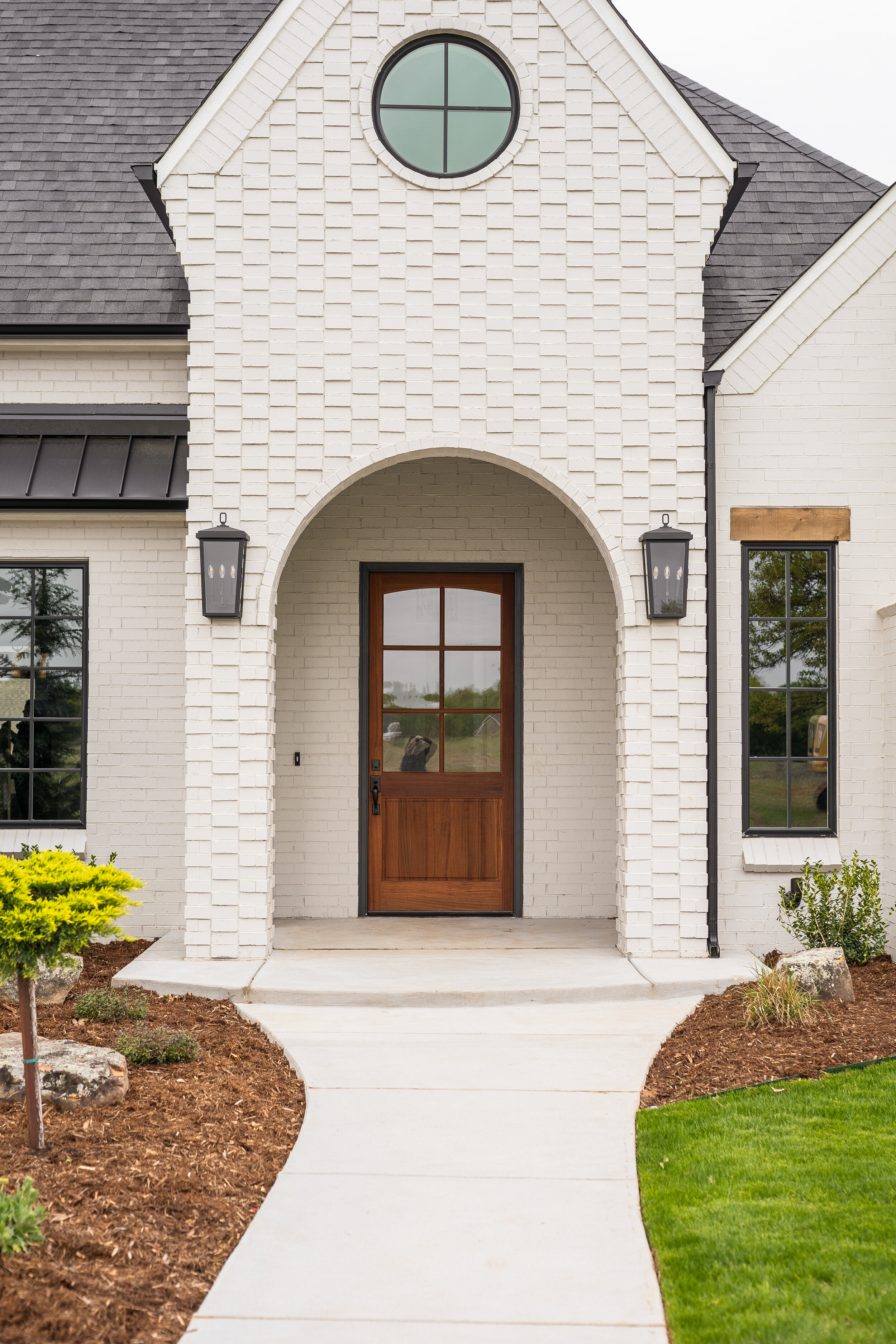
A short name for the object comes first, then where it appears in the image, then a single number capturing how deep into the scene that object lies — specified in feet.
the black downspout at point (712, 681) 23.32
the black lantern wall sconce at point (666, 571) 22.82
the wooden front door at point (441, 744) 27.50
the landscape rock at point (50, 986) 20.43
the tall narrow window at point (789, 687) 24.73
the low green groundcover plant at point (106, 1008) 18.94
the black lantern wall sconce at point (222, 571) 22.53
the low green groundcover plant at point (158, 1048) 16.66
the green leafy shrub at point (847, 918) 23.15
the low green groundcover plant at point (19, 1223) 10.45
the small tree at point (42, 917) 12.92
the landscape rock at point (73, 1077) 14.89
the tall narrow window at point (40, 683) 26.48
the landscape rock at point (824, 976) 20.03
